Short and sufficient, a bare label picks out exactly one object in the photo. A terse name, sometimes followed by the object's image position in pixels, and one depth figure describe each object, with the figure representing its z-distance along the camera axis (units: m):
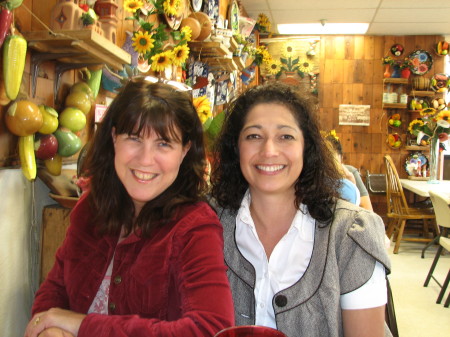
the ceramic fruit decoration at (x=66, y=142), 1.41
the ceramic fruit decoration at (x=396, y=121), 6.12
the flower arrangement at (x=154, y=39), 1.79
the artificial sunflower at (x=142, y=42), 1.79
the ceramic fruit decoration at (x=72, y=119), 1.45
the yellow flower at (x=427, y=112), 5.82
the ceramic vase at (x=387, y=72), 6.16
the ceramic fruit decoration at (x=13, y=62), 1.12
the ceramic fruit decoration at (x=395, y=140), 6.15
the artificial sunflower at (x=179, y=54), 1.92
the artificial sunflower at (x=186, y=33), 2.15
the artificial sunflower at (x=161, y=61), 1.85
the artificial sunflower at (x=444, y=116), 5.16
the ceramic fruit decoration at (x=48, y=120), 1.32
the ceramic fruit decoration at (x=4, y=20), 1.07
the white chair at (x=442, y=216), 3.33
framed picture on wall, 6.29
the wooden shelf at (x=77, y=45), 1.27
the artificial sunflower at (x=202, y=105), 1.67
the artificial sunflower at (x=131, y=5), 1.69
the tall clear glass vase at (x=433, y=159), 5.36
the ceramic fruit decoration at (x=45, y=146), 1.33
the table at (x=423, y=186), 4.61
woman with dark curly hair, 1.08
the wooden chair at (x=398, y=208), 5.14
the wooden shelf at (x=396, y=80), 6.11
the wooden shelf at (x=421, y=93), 6.06
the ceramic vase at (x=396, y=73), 6.21
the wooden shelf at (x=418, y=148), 6.07
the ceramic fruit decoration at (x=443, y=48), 6.09
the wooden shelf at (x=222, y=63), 2.97
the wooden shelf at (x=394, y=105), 6.09
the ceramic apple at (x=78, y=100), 1.50
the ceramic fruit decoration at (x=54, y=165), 1.43
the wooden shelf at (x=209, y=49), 2.60
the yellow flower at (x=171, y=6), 1.96
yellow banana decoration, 1.26
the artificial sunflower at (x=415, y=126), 5.89
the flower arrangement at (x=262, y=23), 5.30
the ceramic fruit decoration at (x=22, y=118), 1.22
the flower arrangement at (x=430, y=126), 5.17
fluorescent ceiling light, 5.79
